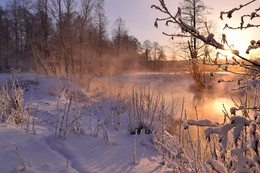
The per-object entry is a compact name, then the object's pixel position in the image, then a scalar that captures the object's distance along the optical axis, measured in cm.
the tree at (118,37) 3255
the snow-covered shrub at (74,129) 276
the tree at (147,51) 4733
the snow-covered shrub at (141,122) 358
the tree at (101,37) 2875
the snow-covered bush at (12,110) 318
